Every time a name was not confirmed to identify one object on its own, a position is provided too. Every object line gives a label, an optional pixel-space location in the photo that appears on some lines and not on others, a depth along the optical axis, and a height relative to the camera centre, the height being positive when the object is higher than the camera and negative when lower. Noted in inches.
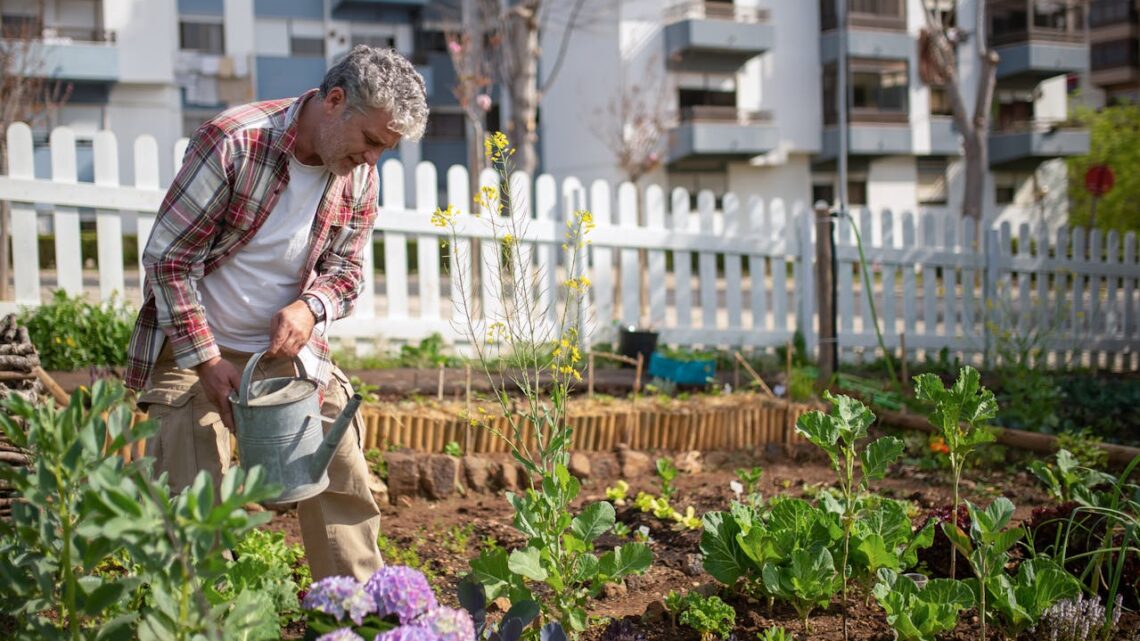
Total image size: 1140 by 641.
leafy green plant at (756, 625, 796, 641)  85.7 -29.8
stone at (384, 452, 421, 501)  157.6 -26.7
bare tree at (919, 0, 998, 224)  660.1 +123.6
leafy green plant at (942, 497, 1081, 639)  89.0 -26.1
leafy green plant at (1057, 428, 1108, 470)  163.0 -26.9
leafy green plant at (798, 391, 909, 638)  92.4 -13.9
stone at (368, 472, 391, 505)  153.0 -28.1
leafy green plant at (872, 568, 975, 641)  85.5 -26.7
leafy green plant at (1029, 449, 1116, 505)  110.2 -22.4
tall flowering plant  84.8 -20.8
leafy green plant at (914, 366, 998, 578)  93.0 -11.0
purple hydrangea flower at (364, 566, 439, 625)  67.2 -19.1
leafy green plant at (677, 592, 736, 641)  95.9 -30.2
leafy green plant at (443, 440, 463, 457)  168.1 -24.5
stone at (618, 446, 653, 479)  176.4 -29.1
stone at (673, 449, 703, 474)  176.6 -29.5
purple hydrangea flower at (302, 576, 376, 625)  65.6 -18.9
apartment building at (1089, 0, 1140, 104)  1481.2 +333.3
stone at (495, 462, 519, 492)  163.3 -28.4
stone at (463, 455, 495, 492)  162.6 -27.3
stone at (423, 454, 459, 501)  158.7 -27.2
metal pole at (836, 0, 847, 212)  838.5 +213.5
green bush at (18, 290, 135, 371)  213.8 -5.3
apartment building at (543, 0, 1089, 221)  995.9 +196.0
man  92.0 +3.9
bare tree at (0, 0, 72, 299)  391.9 +98.5
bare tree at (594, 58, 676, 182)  882.8 +155.5
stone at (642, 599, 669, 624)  102.3 -31.6
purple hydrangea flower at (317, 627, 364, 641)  62.9 -20.2
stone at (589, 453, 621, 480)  175.3 -29.4
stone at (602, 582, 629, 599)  113.8 -32.6
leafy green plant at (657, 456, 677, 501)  153.7 -27.0
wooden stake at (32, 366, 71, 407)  145.6 -10.9
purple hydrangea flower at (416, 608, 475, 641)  65.1 -20.5
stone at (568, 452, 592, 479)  170.9 -28.3
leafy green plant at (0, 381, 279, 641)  54.7 -12.5
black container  243.6 -11.7
